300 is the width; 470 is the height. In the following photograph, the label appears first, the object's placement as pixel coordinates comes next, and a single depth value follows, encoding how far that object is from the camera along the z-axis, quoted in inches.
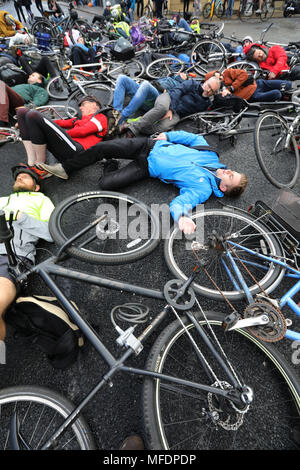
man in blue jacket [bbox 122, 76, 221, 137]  161.5
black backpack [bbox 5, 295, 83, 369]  73.7
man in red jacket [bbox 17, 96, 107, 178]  123.6
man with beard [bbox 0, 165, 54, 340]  100.5
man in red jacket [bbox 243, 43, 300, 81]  223.9
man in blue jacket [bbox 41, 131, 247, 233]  114.4
